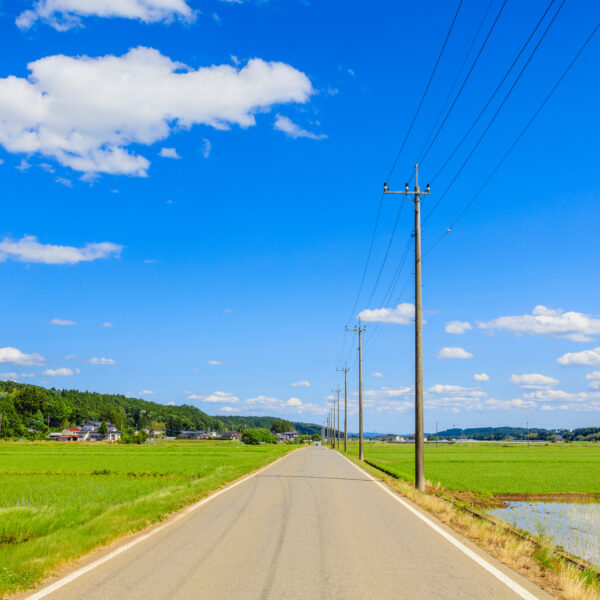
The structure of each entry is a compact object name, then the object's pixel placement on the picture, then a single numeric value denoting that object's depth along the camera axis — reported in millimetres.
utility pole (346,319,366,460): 55406
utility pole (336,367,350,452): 85125
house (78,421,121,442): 191375
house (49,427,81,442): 176500
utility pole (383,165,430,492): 21078
